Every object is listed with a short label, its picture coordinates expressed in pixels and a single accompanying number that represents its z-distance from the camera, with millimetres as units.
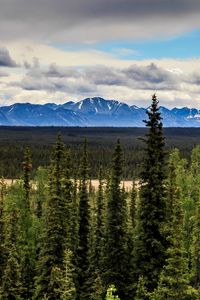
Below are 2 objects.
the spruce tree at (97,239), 51141
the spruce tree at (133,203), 76019
